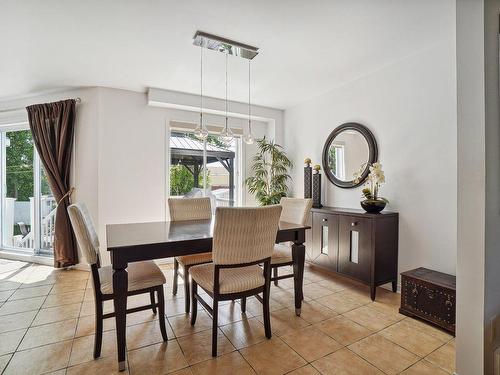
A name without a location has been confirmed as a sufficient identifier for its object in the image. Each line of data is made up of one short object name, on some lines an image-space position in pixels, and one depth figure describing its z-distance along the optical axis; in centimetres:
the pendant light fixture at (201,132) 256
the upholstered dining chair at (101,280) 177
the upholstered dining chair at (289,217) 254
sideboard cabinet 267
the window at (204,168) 422
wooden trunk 208
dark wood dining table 170
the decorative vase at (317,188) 368
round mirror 320
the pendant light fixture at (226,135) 267
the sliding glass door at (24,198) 402
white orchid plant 282
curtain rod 364
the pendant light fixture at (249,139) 280
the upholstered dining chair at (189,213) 253
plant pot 277
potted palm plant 438
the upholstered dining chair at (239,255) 178
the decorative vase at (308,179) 379
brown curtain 359
